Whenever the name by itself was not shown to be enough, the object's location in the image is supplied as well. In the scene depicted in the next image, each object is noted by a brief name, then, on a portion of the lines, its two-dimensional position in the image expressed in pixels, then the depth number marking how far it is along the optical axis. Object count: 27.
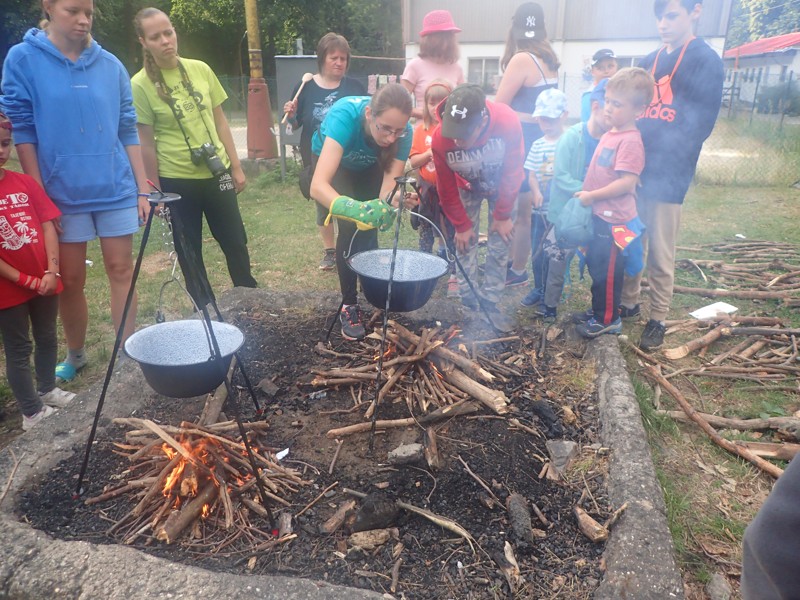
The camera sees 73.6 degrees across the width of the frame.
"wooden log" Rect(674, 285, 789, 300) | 4.73
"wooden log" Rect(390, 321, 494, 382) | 3.32
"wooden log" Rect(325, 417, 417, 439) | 2.91
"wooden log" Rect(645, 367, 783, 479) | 2.87
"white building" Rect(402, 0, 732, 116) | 11.55
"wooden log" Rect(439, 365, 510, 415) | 3.05
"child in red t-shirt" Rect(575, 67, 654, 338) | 3.39
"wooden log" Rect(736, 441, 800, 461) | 2.94
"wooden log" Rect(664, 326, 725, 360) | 4.00
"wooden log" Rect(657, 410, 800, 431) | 3.12
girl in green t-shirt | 3.55
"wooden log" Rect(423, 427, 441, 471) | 2.65
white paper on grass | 4.52
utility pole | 10.20
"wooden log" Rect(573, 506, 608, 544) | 2.23
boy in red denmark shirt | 3.14
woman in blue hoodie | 2.95
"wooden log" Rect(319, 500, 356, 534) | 2.31
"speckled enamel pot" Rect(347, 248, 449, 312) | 3.00
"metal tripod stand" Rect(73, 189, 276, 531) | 2.27
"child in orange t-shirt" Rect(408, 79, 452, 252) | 4.15
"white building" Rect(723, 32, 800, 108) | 20.89
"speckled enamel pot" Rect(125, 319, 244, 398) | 2.30
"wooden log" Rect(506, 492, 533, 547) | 2.27
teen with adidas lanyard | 3.44
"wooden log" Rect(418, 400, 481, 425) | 3.01
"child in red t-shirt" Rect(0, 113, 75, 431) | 2.85
